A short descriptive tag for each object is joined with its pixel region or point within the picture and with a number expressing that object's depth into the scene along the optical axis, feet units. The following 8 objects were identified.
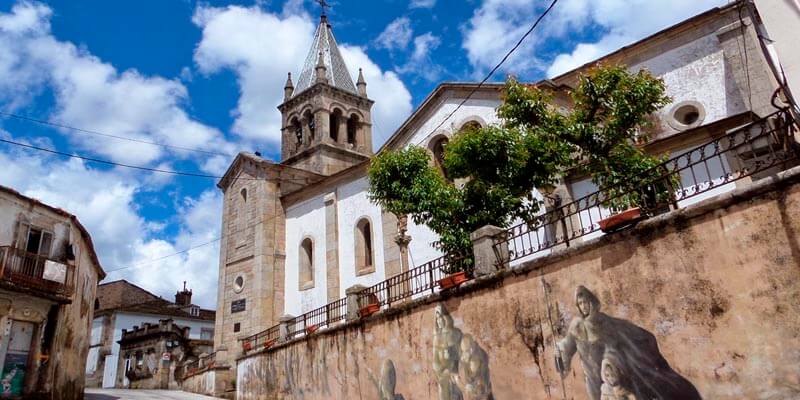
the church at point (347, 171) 54.39
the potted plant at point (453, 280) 36.47
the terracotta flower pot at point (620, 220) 26.73
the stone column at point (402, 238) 59.06
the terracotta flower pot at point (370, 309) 45.14
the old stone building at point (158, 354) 114.83
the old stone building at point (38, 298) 49.98
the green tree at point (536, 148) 44.04
